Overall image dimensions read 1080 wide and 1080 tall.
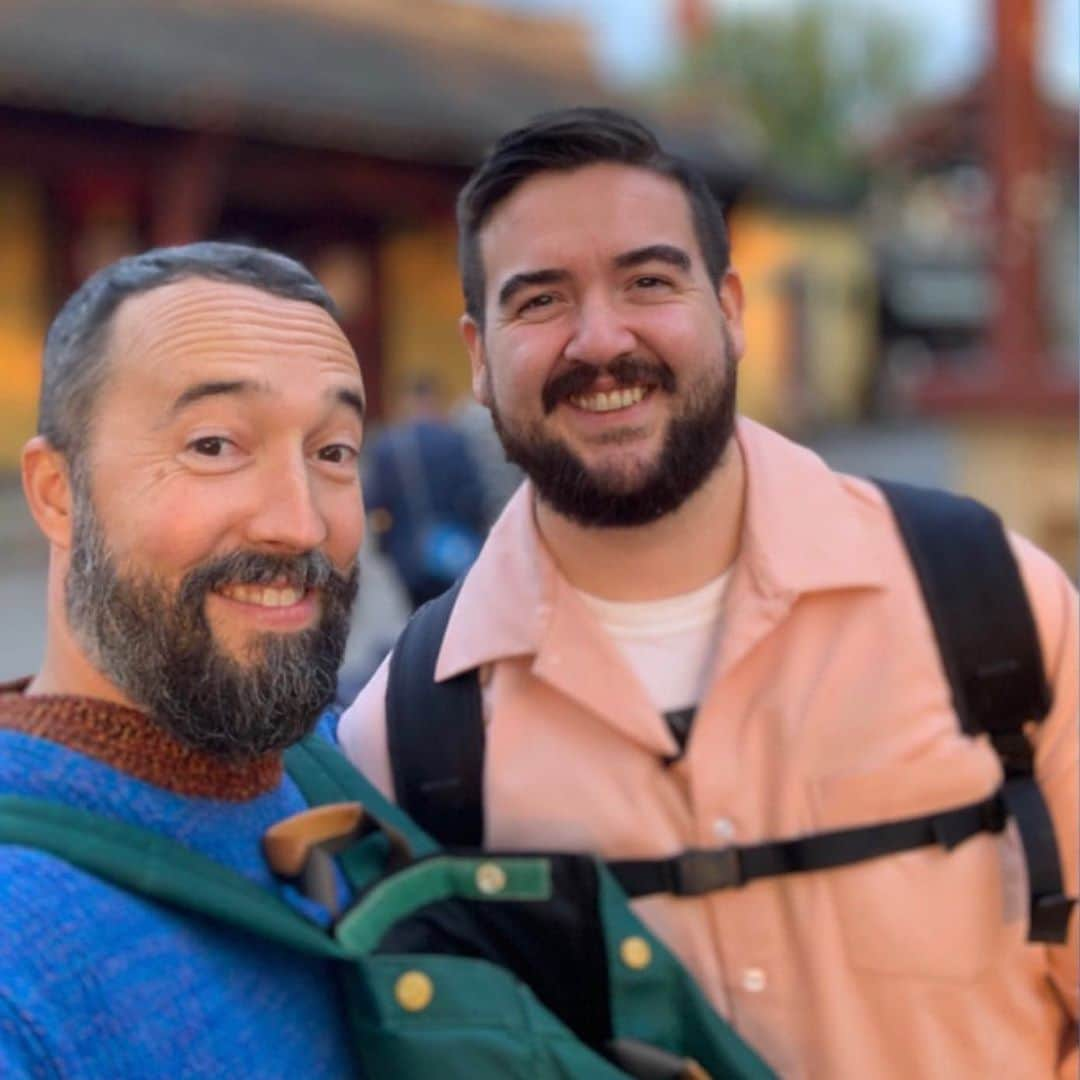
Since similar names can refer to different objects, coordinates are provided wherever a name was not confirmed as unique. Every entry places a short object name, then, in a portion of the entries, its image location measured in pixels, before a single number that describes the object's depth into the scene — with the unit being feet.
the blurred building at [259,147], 37.99
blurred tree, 115.75
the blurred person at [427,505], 15.66
